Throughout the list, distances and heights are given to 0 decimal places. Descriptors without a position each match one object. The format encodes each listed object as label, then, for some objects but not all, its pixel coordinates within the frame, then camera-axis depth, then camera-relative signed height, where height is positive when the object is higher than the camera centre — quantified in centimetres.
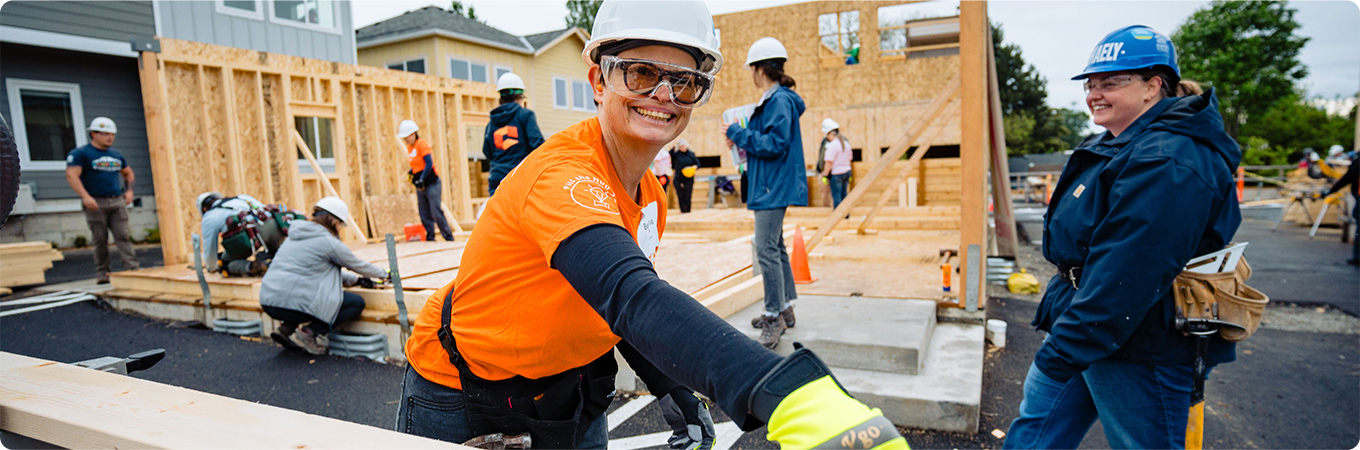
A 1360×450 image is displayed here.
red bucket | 991 -77
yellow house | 2000 +426
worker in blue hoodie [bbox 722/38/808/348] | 407 +0
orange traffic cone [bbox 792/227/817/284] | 609 -96
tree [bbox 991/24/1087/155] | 3856 +342
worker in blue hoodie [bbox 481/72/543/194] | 666 +45
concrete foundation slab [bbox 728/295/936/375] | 391 -112
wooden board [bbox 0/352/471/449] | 120 -47
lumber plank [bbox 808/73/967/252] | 486 +7
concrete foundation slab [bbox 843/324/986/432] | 347 -133
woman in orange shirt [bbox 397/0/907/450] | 81 -24
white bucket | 511 -143
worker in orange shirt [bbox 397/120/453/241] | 874 +4
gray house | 1118 +235
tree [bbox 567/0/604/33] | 4062 +1055
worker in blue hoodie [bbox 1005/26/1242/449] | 188 -29
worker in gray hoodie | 520 -84
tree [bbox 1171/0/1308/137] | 3400 +500
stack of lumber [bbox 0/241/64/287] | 810 -85
